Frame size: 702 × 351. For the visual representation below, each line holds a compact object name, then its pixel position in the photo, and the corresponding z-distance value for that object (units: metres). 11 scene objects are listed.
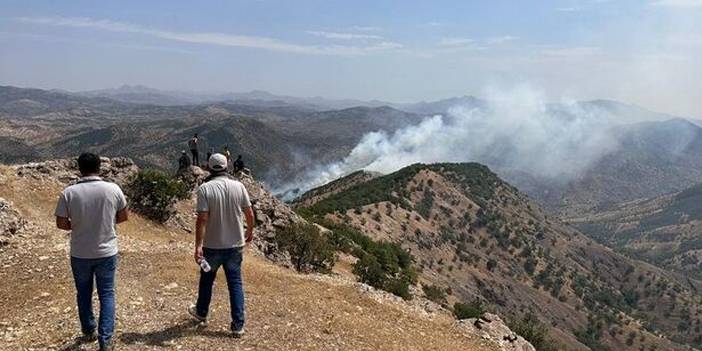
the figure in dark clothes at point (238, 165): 33.00
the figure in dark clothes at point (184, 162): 30.13
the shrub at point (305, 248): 25.47
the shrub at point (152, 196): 22.86
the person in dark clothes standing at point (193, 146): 30.45
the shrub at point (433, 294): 31.49
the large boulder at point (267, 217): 24.61
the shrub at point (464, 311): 26.57
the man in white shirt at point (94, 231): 8.07
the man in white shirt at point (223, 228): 8.74
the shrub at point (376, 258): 24.99
